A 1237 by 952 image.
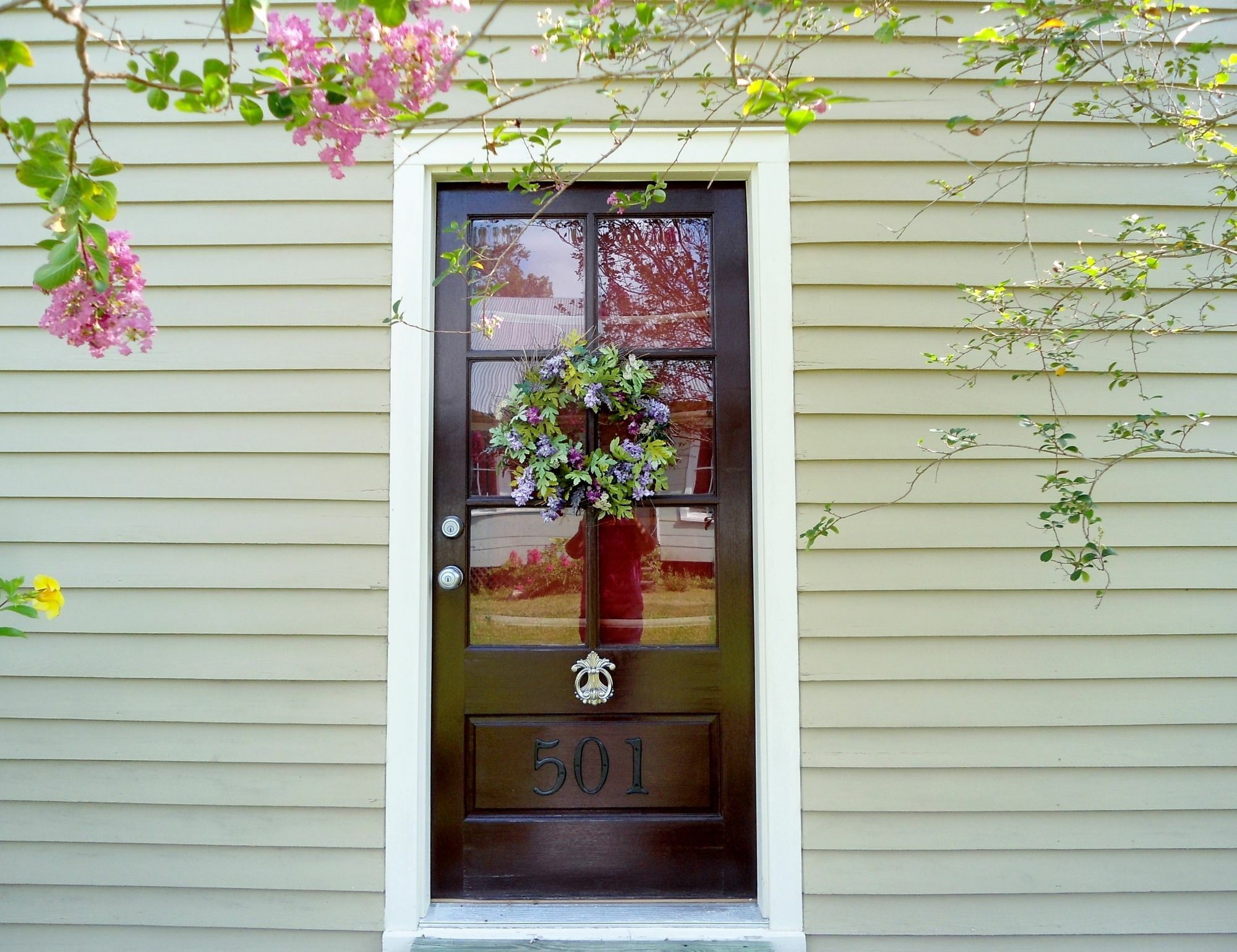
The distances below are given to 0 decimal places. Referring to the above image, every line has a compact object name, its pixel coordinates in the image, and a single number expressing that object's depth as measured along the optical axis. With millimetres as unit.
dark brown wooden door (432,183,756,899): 2100
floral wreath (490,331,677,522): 2068
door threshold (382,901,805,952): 1981
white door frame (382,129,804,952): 2010
